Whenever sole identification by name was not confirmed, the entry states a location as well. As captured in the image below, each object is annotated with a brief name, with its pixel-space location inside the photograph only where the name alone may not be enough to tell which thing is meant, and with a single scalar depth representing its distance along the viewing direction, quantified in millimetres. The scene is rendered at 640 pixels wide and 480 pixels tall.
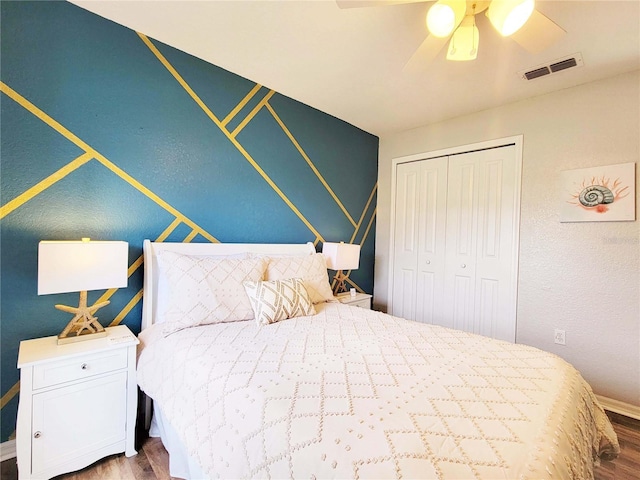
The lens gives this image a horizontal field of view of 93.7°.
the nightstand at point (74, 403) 1347
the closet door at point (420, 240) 3305
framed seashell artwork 2227
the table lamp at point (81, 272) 1414
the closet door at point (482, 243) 2820
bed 798
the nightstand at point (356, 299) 2920
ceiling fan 1294
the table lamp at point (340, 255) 2896
